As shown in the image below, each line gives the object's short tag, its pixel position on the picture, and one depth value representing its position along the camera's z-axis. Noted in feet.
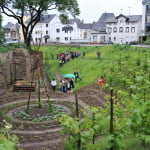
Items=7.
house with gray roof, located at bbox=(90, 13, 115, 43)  192.85
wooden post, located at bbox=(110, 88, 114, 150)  17.35
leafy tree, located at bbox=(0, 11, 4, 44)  84.53
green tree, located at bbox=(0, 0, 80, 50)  99.94
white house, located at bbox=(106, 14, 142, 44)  179.54
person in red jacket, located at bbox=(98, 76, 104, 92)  68.03
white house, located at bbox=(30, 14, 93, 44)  216.13
